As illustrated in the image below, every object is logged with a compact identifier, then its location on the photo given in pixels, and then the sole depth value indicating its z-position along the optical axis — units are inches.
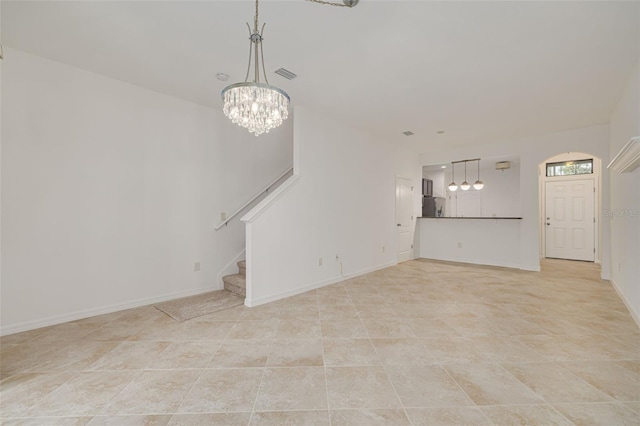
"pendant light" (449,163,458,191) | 272.3
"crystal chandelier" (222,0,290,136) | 75.5
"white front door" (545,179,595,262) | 251.1
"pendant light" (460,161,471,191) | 267.9
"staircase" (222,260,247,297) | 140.9
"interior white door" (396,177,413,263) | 241.4
